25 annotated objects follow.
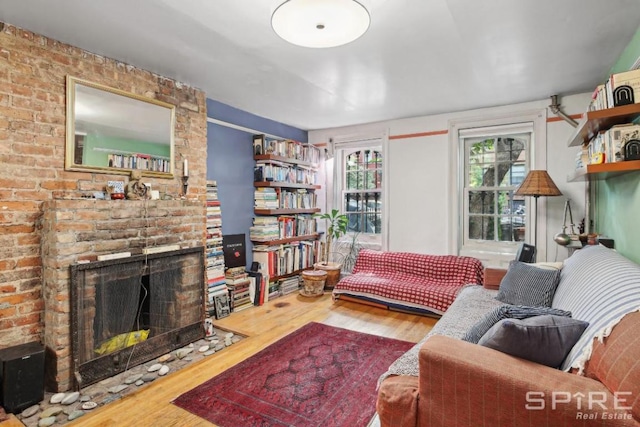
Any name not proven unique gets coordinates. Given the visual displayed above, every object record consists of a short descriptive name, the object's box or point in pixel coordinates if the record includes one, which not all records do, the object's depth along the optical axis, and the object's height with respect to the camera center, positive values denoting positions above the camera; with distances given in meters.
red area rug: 1.92 -1.17
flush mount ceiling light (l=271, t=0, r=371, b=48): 1.56 +0.97
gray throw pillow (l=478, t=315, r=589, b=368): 1.27 -0.49
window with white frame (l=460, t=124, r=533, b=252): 4.00 +0.38
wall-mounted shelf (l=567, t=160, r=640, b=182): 1.78 +0.27
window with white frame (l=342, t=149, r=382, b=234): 5.00 +0.35
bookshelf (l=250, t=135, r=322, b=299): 4.29 +0.03
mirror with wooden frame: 2.47 +0.67
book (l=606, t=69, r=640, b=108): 1.81 +0.70
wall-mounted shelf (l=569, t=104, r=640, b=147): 1.80 +0.57
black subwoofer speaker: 1.97 -1.01
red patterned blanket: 3.60 -0.82
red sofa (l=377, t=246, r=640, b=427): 1.03 -0.58
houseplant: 4.64 -0.35
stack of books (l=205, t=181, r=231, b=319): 3.48 -0.53
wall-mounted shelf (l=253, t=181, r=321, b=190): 4.30 +0.39
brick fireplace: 2.21 -0.23
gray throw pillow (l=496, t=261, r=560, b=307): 2.36 -0.54
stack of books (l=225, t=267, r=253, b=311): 3.75 -0.87
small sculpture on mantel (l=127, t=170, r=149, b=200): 2.70 +0.20
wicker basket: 4.34 -0.93
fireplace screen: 2.31 -0.78
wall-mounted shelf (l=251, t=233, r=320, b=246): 4.27 -0.37
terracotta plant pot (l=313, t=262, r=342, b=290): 4.61 -0.84
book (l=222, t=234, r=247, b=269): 3.89 -0.45
